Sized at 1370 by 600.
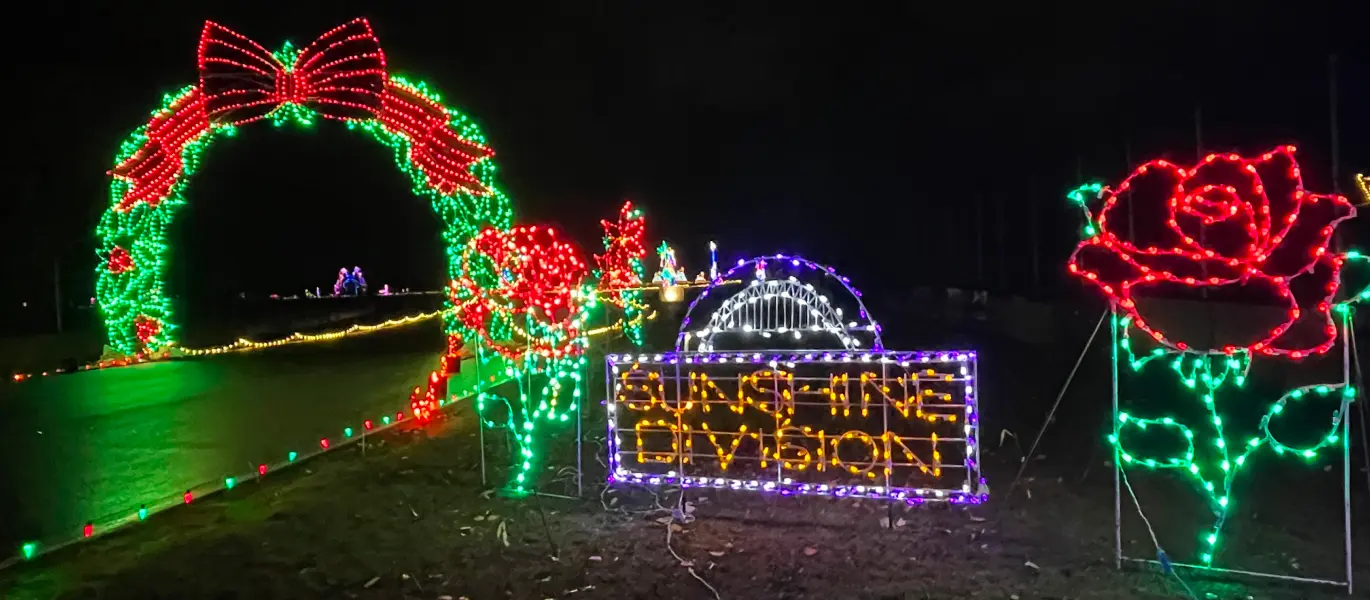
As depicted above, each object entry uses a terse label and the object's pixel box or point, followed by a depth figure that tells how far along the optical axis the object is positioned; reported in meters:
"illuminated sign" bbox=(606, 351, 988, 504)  5.84
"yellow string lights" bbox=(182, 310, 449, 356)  18.46
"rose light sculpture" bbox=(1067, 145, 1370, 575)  4.63
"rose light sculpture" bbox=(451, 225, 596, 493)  7.61
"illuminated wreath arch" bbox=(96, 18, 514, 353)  10.81
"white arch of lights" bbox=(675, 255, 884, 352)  7.51
